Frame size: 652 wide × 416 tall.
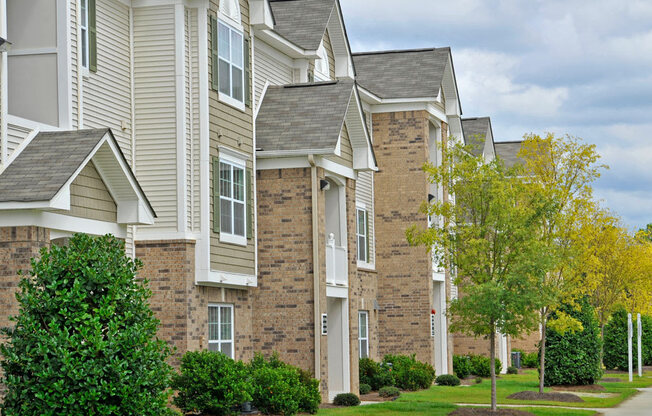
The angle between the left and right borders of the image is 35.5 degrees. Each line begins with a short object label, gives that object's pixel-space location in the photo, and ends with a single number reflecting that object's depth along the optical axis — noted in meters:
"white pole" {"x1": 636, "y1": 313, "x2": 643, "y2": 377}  40.95
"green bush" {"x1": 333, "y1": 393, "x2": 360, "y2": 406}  25.98
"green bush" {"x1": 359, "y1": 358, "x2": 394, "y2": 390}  31.08
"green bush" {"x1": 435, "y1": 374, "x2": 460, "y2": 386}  36.03
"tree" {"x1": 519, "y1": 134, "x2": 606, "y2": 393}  29.30
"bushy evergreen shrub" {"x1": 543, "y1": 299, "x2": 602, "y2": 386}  33.38
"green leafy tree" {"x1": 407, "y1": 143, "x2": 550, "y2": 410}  22.88
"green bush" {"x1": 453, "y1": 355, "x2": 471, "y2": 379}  39.59
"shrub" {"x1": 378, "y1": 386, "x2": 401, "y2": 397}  29.08
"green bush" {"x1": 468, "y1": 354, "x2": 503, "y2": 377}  41.50
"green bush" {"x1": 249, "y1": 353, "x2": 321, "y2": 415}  21.38
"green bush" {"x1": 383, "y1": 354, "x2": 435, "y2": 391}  32.31
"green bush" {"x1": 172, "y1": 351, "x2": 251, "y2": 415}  19.86
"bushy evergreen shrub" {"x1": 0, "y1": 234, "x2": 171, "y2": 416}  13.46
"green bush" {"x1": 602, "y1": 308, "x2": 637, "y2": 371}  48.86
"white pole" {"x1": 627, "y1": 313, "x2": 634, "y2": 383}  38.06
